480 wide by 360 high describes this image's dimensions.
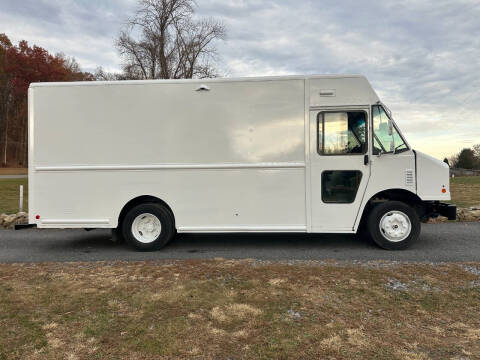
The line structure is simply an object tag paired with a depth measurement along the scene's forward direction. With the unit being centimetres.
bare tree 1975
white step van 582
